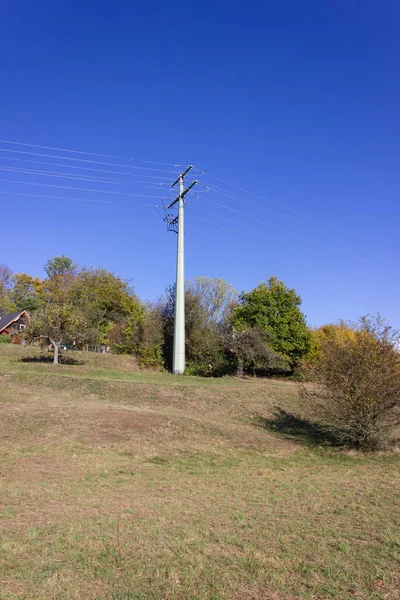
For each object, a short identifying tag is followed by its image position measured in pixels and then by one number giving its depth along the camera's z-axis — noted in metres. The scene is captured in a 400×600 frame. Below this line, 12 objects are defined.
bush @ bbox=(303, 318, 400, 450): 13.70
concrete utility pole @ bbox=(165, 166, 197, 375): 30.98
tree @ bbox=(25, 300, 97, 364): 26.08
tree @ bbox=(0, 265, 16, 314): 67.31
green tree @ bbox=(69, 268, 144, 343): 43.38
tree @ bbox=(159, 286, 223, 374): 35.16
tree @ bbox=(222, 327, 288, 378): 32.59
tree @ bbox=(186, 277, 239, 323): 54.72
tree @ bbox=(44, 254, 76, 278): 75.79
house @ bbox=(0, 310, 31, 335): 50.62
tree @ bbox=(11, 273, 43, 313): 69.94
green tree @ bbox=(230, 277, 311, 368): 35.16
